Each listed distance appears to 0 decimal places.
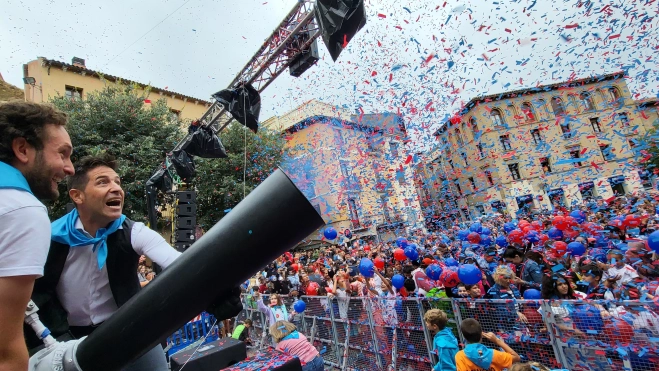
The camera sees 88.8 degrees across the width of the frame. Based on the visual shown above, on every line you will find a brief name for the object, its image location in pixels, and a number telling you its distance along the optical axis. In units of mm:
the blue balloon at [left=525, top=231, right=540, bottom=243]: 8638
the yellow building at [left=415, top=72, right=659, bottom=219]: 22703
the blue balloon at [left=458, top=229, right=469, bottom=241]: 10762
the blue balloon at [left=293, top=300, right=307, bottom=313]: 7449
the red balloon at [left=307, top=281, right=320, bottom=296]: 8167
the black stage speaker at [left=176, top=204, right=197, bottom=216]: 9279
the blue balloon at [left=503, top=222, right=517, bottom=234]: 10380
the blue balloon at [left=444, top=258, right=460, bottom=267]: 6715
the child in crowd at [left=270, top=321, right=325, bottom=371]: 4855
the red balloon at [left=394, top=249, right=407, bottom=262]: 8820
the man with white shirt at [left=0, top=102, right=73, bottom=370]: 871
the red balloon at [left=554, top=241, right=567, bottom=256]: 7371
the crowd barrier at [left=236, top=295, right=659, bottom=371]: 3254
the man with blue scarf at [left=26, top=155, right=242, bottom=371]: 1446
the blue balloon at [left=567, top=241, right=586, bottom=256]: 6852
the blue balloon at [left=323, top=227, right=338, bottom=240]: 11406
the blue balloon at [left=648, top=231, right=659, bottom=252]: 4746
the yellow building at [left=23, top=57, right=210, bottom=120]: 17609
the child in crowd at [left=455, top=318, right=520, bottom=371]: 3545
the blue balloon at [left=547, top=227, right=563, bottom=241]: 8430
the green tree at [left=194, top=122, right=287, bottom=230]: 17578
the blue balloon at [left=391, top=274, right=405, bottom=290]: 6430
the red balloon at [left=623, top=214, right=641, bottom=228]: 7844
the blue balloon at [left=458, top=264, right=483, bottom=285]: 5129
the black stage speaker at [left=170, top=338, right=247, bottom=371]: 2619
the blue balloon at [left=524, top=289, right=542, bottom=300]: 4910
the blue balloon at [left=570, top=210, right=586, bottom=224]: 9234
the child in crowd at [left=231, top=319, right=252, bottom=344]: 6836
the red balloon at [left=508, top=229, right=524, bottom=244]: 9078
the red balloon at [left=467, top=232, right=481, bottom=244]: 9906
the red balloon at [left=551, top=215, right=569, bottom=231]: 8586
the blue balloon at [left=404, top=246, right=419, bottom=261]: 8258
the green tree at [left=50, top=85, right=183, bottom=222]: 13750
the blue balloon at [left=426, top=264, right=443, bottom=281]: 6129
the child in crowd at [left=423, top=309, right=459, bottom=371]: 3988
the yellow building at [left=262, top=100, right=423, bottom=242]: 14156
